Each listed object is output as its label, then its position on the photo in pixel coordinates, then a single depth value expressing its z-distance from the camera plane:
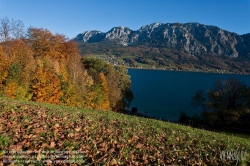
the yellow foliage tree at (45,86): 35.97
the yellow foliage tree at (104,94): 49.16
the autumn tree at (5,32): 44.08
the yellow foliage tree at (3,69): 33.94
